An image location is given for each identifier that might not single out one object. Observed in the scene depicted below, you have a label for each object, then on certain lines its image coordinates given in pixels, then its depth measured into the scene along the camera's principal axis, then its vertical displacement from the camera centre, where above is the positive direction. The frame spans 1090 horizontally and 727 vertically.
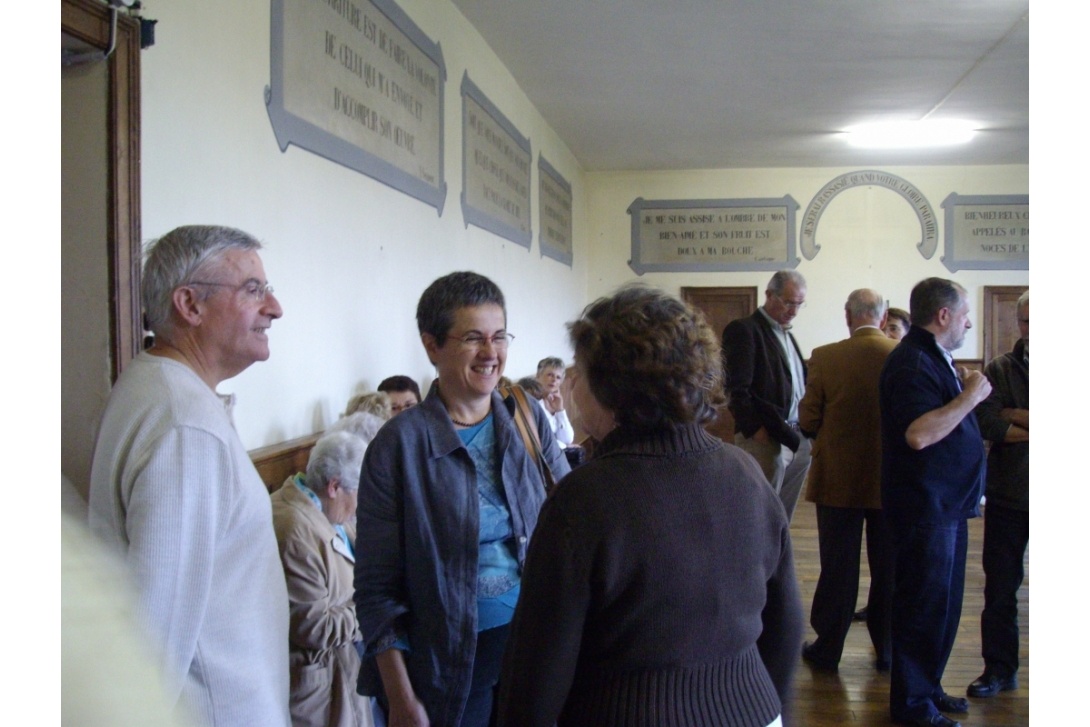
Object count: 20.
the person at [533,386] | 5.68 -0.19
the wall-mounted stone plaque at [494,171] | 5.27 +1.26
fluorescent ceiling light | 8.51 +2.22
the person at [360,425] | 2.85 -0.23
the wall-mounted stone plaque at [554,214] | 7.84 +1.37
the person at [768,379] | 4.70 -0.13
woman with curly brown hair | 1.17 -0.28
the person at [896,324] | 5.08 +0.18
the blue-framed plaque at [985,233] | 10.39 +1.45
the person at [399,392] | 3.72 -0.15
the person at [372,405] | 3.27 -0.18
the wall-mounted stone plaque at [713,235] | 10.61 +1.46
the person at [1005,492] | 3.34 -0.53
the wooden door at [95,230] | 1.98 +0.29
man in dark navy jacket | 2.97 -0.36
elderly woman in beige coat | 2.23 -0.60
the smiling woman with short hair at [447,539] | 1.64 -0.35
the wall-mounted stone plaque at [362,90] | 2.91 +1.04
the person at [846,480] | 3.77 -0.53
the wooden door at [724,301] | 10.66 +0.66
